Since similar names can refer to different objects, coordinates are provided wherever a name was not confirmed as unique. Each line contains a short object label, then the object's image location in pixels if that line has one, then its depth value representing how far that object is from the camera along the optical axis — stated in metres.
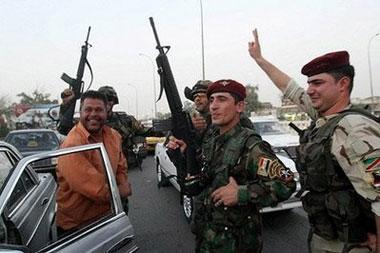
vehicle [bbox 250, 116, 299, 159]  6.97
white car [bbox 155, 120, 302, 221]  5.45
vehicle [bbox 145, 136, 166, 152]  18.10
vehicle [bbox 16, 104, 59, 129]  38.34
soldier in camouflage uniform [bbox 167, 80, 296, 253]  2.39
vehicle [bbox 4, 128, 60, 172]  10.51
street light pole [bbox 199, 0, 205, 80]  24.83
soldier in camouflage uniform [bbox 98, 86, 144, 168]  4.86
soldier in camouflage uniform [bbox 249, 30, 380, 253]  1.89
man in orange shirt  2.57
